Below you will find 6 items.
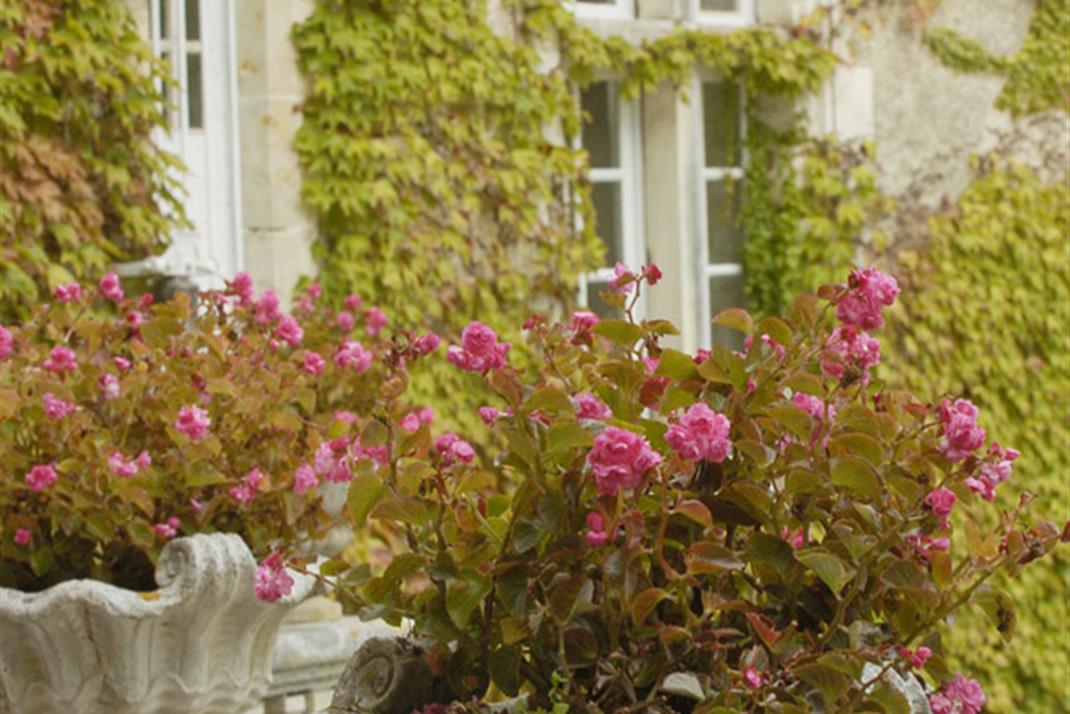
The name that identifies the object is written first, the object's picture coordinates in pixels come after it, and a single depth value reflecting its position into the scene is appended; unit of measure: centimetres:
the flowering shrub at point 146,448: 504
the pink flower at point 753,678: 290
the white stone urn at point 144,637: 462
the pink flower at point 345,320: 753
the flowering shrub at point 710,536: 298
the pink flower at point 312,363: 560
